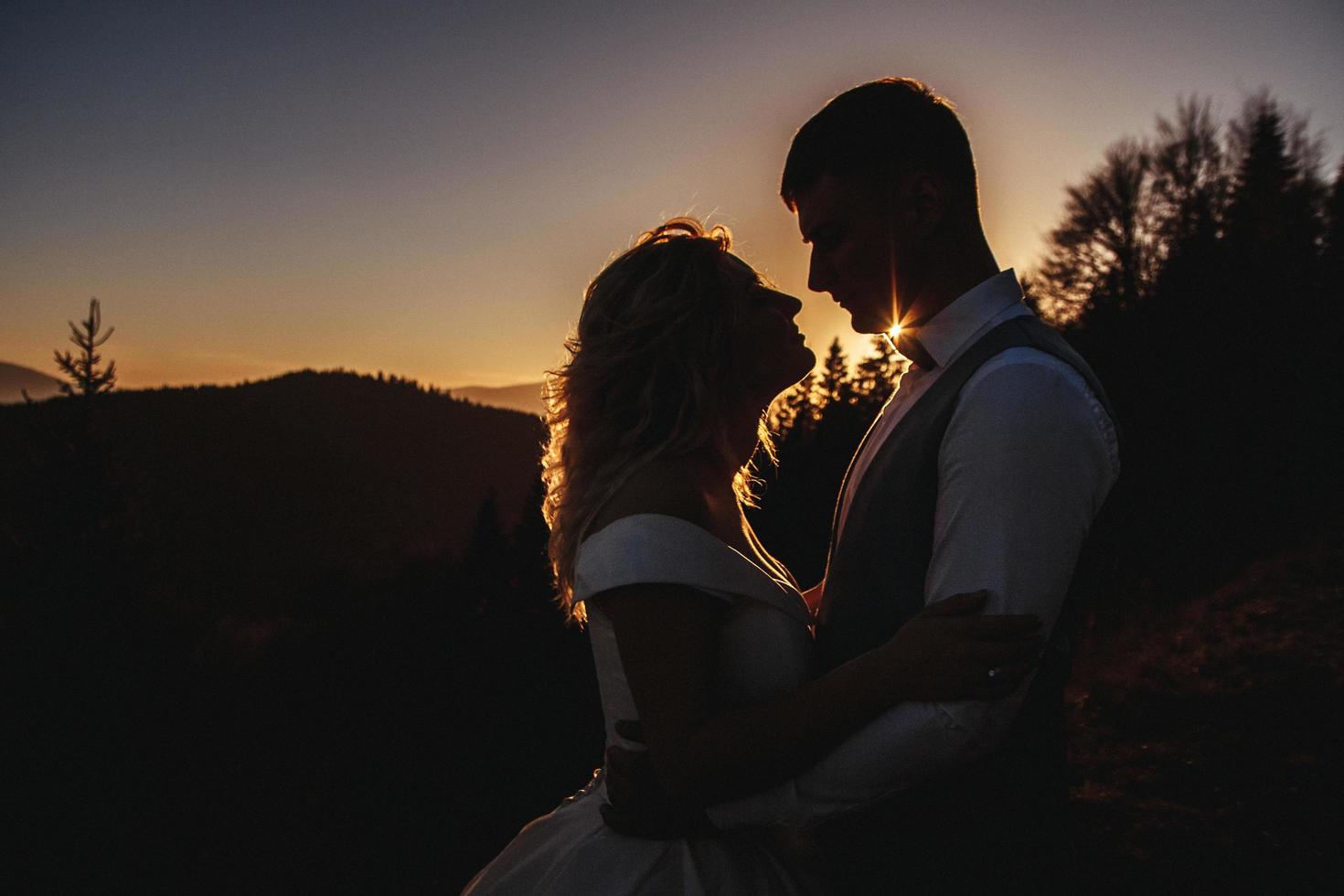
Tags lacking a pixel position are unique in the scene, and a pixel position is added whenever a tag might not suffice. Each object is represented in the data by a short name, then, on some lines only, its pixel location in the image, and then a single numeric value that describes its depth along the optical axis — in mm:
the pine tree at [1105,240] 24891
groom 1522
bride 1652
